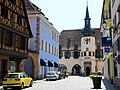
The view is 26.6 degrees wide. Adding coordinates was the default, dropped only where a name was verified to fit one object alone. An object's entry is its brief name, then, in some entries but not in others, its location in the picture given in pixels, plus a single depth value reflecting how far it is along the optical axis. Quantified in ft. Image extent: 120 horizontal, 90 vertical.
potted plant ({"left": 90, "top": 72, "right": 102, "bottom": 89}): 74.18
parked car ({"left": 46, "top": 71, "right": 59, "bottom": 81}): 129.70
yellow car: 69.72
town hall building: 243.60
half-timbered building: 87.45
